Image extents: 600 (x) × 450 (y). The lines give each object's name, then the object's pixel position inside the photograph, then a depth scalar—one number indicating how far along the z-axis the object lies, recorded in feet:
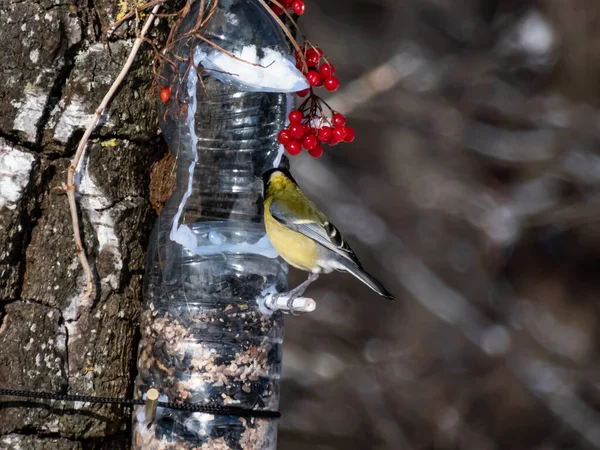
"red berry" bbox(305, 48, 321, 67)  19.04
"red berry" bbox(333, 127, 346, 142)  19.33
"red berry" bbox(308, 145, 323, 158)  19.52
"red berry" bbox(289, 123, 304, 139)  18.93
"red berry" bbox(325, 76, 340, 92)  18.76
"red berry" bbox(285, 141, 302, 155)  18.88
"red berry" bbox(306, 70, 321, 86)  18.60
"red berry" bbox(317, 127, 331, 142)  19.27
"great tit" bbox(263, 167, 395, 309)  19.88
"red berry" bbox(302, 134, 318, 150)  19.11
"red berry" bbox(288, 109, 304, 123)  18.99
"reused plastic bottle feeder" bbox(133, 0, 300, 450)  18.47
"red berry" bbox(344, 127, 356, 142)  19.42
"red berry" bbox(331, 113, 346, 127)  19.36
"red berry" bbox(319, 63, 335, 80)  18.67
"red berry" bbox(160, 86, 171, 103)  18.39
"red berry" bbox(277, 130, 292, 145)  19.04
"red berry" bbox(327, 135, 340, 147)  19.38
